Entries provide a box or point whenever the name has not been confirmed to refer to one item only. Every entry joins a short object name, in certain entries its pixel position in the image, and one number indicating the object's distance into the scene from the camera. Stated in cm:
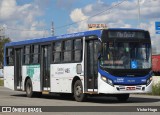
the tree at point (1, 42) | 10006
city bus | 1881
